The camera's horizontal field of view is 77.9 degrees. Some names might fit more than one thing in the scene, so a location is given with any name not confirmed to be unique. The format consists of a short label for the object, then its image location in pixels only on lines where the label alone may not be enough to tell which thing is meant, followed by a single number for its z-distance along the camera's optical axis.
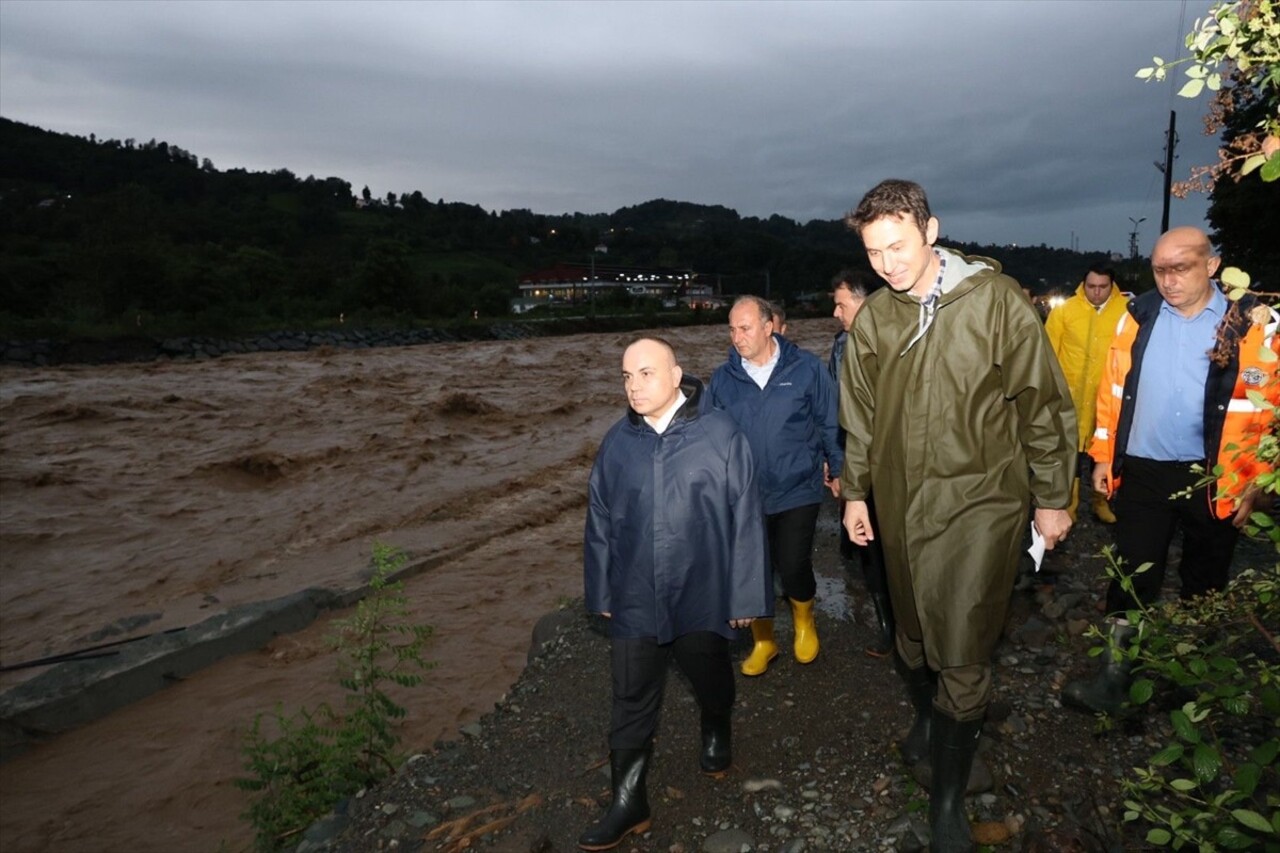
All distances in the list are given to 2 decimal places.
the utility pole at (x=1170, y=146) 32.44
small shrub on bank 3.94
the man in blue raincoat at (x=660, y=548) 3.15
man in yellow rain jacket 5.82
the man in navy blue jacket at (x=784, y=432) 4.39
